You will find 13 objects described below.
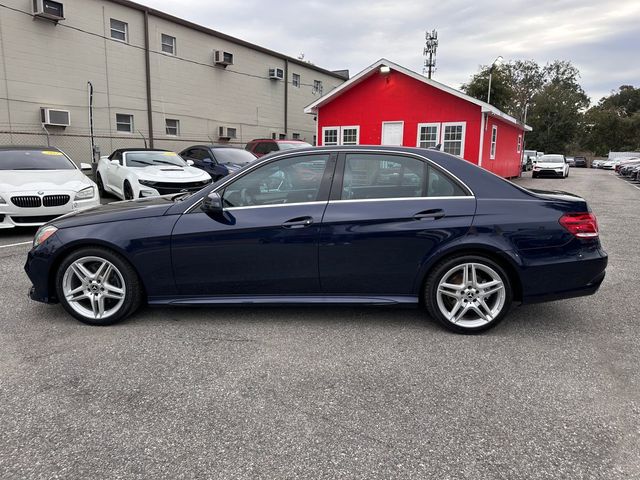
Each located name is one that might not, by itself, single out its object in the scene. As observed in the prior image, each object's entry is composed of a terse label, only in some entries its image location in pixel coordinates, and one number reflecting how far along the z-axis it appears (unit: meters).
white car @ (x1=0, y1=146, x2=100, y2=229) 7.02
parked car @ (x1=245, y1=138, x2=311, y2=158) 15.23
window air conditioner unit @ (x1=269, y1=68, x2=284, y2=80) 23.64
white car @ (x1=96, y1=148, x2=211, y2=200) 9.81
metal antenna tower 38.50
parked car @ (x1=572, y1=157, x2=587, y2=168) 58.63
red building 17.83
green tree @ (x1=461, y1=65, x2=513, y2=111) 37.31
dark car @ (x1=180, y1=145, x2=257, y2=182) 12.84
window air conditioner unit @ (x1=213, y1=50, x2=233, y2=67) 20.44
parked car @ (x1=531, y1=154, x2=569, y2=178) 25.97
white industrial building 14.15
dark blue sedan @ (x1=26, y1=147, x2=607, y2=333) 3.62
